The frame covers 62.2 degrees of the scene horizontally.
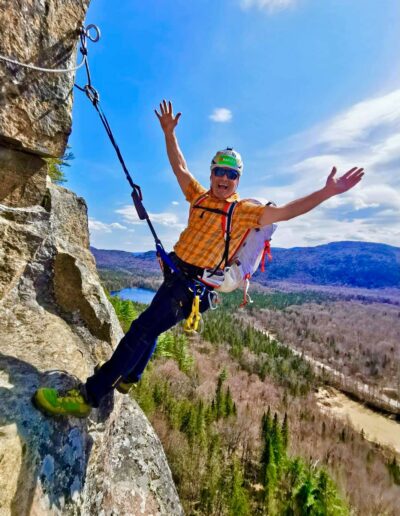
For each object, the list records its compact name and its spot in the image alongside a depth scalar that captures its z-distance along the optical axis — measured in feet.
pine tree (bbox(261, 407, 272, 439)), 106.71
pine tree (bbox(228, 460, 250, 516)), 62.79
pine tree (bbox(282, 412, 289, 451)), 114.42
